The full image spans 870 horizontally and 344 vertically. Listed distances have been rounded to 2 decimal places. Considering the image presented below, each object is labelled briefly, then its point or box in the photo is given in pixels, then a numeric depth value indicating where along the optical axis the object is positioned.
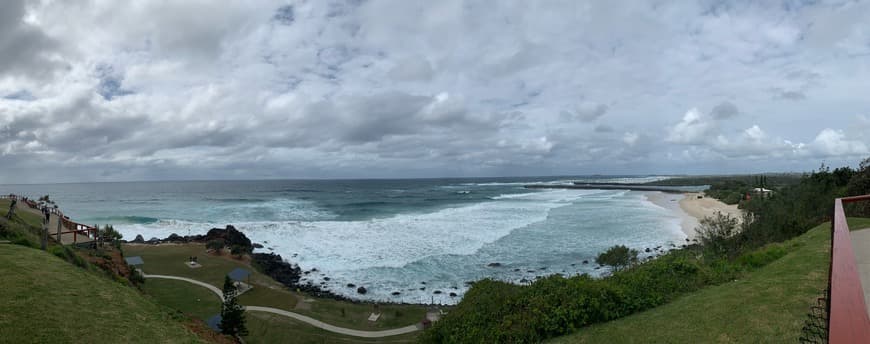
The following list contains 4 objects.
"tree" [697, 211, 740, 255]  18.94
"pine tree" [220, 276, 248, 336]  15.07
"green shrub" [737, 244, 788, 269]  12.83
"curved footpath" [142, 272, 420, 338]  17.62
